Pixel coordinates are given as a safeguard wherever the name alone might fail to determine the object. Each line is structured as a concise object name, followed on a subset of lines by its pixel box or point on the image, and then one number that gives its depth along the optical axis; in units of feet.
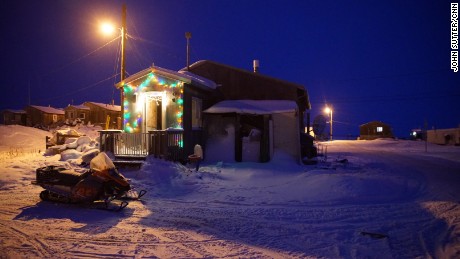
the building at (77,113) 171.32
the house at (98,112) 175.11
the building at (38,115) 170.40
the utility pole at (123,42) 53.79
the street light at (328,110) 174.50
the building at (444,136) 147.02
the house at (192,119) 42.70
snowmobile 22.38
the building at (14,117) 172.65
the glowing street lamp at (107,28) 53.78
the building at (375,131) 204.74
